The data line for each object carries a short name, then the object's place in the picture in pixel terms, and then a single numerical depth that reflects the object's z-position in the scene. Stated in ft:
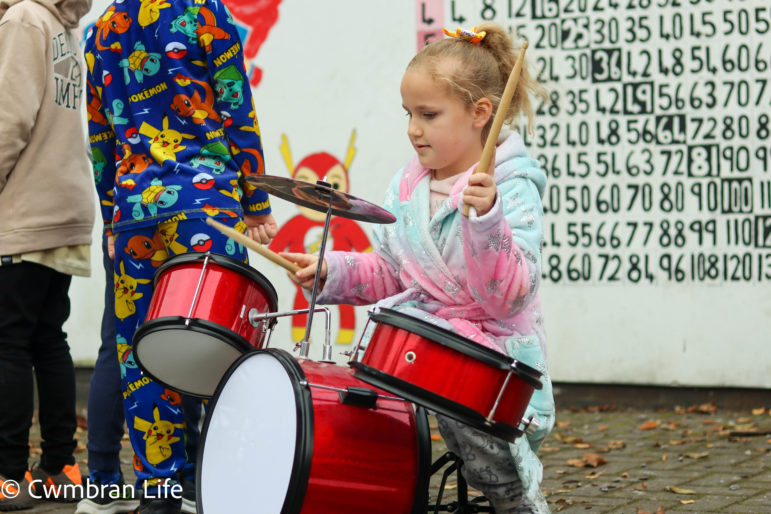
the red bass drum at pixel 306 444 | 17.60
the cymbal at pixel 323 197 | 18.86
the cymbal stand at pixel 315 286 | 19.21
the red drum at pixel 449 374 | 17.34
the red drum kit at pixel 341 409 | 17.39
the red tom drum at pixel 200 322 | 20.95
